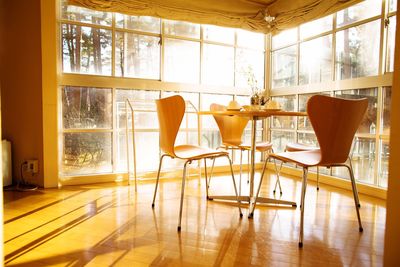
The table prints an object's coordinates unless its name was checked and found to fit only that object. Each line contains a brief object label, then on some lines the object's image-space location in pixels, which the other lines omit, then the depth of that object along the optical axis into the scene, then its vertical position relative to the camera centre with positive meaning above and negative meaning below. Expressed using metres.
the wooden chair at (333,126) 1.55 -0.02
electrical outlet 2.70 -0.45
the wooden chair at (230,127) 2.80 -0.06
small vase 2.20 +0.17
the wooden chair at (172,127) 1.77 -0.05
